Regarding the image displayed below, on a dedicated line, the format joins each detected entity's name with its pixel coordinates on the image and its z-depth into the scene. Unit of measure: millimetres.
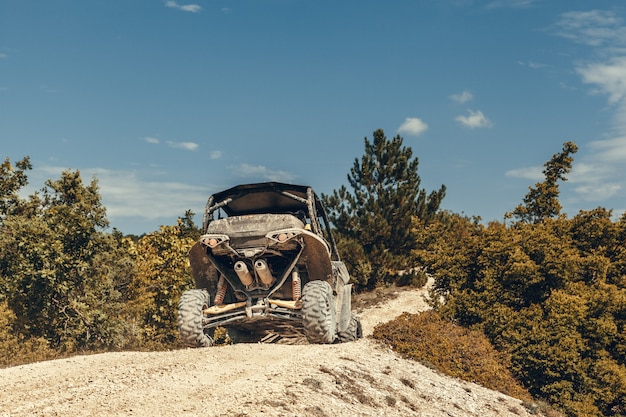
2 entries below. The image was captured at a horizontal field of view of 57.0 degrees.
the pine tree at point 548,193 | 36219
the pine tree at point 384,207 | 35562
